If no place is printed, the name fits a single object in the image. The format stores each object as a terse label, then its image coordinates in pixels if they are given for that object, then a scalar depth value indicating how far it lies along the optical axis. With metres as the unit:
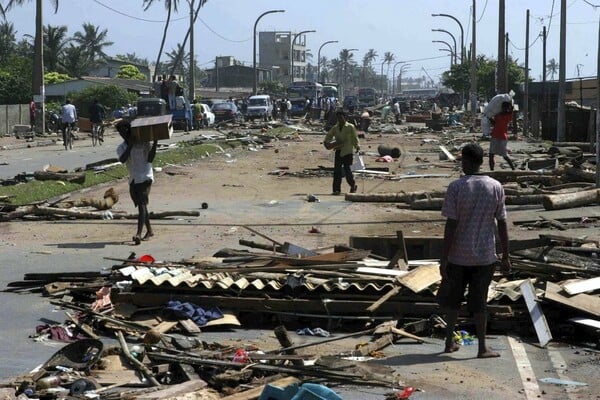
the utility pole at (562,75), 38.58
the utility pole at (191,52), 68.94
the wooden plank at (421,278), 9.48
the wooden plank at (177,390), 6.72
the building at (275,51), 192.88
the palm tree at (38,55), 48.97
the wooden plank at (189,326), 9.05
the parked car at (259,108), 72.56
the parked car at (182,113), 56.50
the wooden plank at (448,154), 32.88
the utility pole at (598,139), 19.72
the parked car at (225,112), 68.69
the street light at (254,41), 82.95
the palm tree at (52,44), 87.81
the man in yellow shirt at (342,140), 20.98
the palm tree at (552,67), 164.20
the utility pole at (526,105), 49.24
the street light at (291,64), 116.51
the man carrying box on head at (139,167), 14.56
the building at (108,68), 117.26
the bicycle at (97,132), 41.66
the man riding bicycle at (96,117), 40.75
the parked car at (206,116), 61.72
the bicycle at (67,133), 38.25
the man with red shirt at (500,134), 24.14
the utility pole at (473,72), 64.69
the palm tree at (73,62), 95.81
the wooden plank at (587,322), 8.81
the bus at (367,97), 111.38
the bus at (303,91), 90.69
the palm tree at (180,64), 145.65
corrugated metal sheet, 9.66
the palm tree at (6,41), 89.56
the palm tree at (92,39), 111.62
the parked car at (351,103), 89.56
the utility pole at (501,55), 47.84
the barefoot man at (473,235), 8.32
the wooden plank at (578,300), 9.05
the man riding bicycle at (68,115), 37.56
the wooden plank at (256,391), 6.74
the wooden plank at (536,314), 8.84
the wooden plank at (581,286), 9.41
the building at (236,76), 156.62
